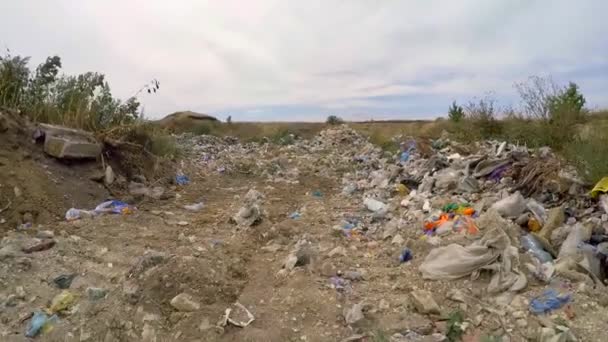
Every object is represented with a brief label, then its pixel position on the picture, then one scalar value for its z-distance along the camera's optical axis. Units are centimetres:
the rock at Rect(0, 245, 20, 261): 322
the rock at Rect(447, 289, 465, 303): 284
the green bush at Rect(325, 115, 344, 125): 2498
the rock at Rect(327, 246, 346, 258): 375
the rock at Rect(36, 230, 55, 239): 374
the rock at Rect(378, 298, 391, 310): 286
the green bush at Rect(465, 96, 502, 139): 1108
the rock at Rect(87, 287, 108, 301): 288
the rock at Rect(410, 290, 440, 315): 275
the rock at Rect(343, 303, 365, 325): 269
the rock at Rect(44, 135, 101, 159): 500
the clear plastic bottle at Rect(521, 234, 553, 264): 322
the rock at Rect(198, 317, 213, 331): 264
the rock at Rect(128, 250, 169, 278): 309
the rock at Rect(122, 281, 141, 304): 282
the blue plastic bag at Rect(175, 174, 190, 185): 660
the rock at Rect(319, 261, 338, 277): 331
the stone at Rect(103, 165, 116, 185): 530
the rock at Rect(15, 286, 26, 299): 286
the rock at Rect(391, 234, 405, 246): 392
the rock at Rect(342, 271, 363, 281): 331
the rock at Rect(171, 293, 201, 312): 279
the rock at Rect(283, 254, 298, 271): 339
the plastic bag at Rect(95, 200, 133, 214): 471
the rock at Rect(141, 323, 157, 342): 259
